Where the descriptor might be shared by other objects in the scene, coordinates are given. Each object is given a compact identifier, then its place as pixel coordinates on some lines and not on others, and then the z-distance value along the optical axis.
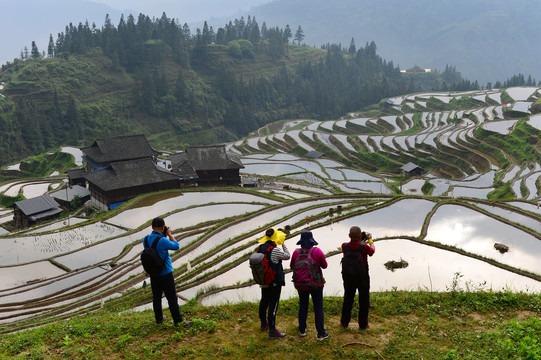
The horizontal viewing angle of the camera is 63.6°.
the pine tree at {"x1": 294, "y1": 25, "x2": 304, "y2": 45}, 146.32
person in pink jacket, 6.84
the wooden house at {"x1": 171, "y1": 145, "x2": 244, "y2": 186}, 37.62
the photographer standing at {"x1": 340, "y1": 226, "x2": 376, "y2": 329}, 7.00
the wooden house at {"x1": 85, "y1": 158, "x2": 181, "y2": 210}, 31.70
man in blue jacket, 7.10
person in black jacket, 6.88
